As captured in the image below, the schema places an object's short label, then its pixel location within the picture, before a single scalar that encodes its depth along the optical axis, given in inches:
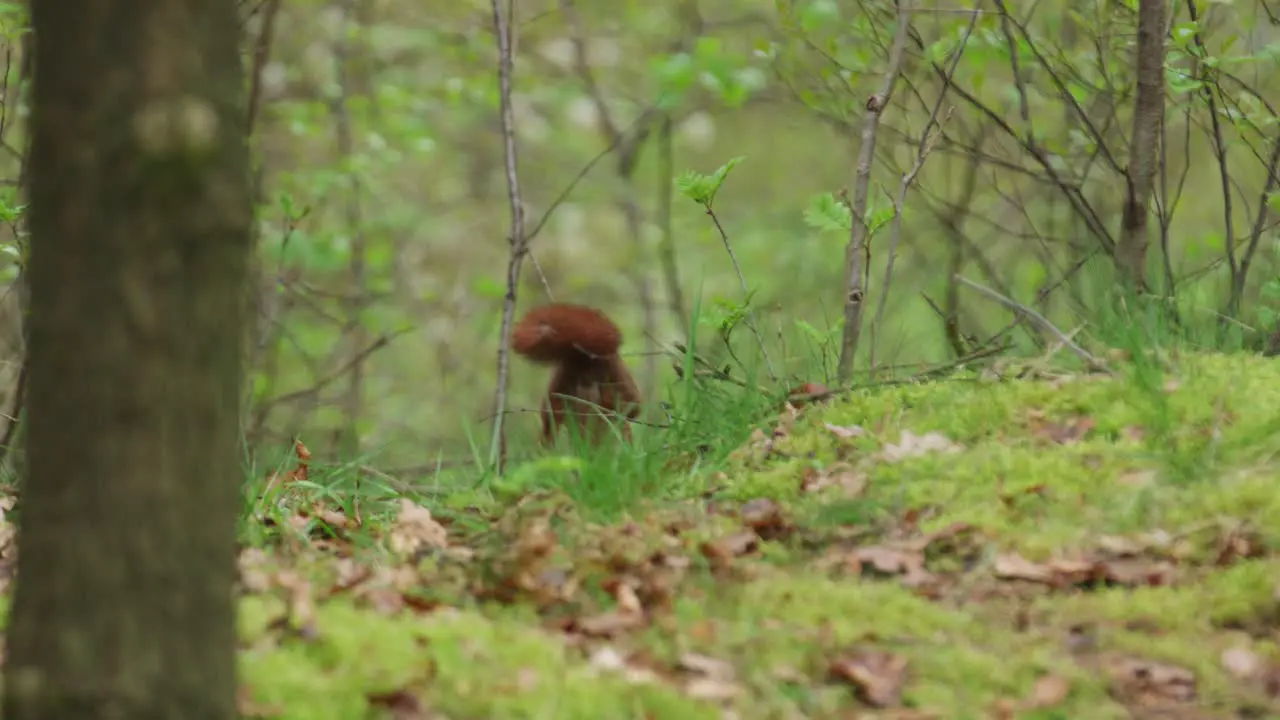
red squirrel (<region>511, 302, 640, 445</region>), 417.1
